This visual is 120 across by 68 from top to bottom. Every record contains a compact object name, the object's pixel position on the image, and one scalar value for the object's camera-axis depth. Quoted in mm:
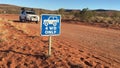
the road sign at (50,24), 3034
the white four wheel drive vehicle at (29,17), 11056
